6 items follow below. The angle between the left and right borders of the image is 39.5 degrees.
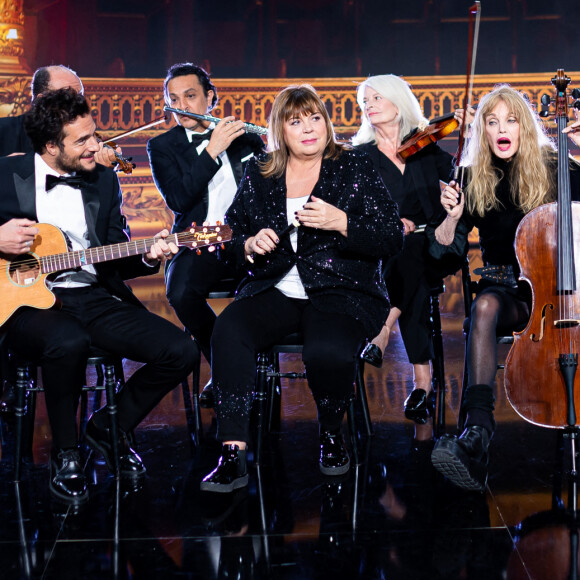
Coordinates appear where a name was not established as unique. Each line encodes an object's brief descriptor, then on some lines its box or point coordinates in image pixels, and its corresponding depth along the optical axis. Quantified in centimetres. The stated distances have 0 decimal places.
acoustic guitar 254
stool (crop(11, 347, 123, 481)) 251
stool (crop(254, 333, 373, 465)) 262
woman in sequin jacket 251
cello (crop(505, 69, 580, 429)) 238
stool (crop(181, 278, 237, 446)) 301
